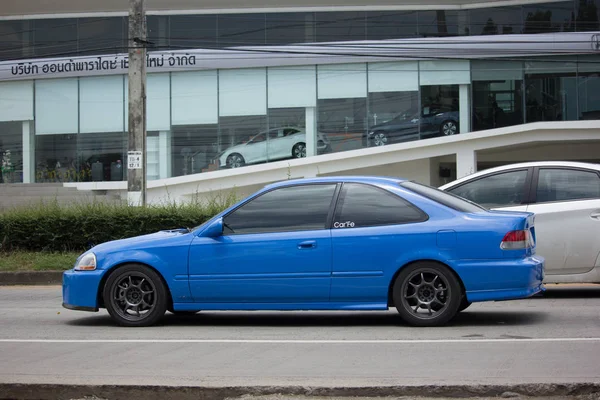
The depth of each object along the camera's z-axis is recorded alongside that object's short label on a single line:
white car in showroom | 31.70
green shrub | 16.23
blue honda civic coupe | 7.86
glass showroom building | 30.86
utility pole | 17.55
